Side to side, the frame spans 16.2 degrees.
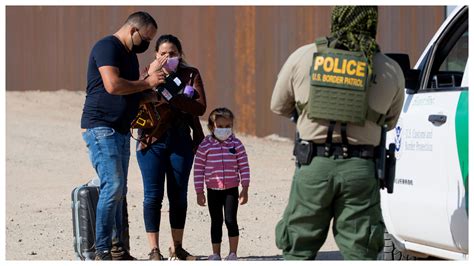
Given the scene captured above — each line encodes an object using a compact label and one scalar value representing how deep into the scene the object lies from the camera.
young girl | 11.94
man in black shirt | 11.12
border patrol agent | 8.35
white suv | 9.55
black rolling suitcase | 12.02
